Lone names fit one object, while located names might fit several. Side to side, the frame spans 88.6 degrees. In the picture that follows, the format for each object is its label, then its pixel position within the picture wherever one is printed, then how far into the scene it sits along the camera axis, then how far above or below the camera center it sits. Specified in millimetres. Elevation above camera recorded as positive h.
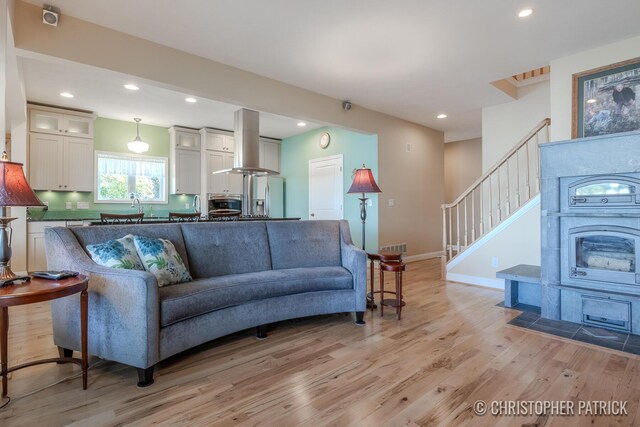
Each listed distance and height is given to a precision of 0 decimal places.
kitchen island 4934 -268
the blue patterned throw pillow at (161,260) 2264 -347
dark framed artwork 3338 +1183
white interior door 6375 +465
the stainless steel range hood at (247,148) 4781 +928
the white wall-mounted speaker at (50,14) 2793 +1680
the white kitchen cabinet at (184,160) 6539 +1031
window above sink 6004 +650
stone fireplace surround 2648 -174
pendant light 5605 +1116
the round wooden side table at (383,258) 3105 -447
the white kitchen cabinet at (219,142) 6727 +1460
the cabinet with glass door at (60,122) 5184 +1483
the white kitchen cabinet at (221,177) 6754 +720
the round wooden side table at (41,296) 1569 -419
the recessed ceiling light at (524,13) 2865 +1755
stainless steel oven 6789 +176
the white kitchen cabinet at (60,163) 5184 +802
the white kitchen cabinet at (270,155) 7402 +1302
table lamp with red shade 1711 +76
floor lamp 3555 +295
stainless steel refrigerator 7457 +418
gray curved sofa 1927 -542
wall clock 6536 +1438
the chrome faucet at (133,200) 6312 +206
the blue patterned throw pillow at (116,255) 2109 -285
